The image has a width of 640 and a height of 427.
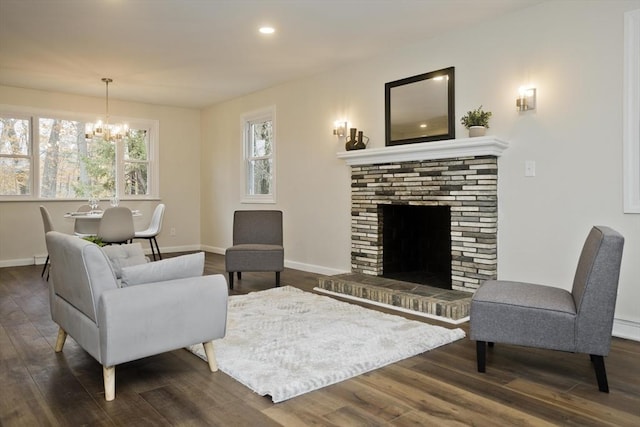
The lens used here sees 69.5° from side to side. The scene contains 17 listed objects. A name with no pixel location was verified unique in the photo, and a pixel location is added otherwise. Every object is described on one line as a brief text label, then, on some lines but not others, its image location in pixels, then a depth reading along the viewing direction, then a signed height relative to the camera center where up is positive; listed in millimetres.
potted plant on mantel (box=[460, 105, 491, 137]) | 4098 +723
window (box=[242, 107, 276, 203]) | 6840 +727
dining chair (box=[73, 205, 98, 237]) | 6050 -316
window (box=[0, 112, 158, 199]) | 6590 +664
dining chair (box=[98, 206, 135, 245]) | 5625 -280
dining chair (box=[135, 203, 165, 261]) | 6418 -343
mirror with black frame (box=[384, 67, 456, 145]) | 4480 +973
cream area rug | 2505 -924
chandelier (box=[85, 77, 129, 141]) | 6177 +981
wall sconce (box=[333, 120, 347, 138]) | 5509 +890
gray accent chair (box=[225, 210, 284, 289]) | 5173 -319
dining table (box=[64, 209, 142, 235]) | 5797 -202
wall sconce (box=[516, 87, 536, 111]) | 3840 +862
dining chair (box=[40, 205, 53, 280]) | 5234 -193
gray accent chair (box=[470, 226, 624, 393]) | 2354 -584
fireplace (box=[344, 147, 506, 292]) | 4102 +20
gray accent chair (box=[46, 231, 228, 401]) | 2227 -549
